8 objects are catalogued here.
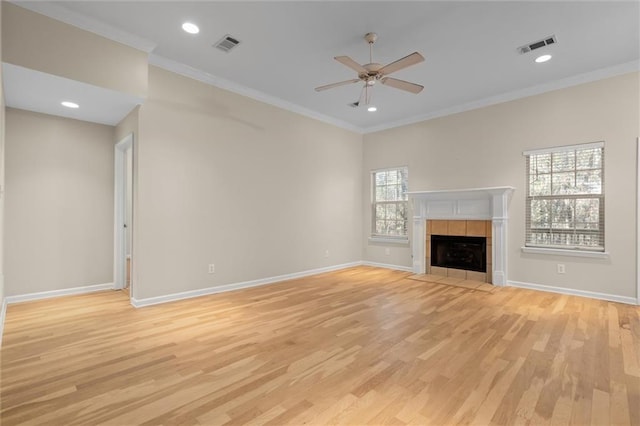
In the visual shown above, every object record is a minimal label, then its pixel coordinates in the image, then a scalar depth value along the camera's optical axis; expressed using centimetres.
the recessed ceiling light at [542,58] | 387
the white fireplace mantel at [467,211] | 508
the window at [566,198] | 439
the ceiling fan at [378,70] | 298
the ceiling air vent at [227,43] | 350
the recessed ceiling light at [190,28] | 325
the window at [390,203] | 662
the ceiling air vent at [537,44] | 348
